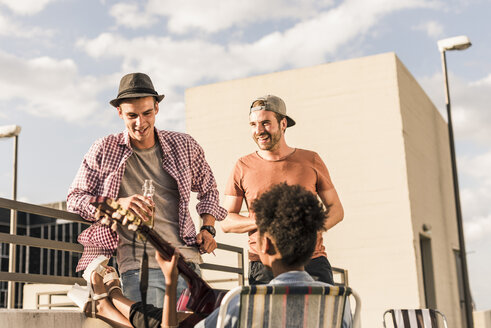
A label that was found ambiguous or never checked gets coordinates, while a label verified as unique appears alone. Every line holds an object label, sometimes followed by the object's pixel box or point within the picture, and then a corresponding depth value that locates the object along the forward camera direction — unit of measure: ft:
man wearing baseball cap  13.84
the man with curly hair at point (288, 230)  8.38
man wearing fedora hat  11.87
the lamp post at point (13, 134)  42.79
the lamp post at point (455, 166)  43.75
